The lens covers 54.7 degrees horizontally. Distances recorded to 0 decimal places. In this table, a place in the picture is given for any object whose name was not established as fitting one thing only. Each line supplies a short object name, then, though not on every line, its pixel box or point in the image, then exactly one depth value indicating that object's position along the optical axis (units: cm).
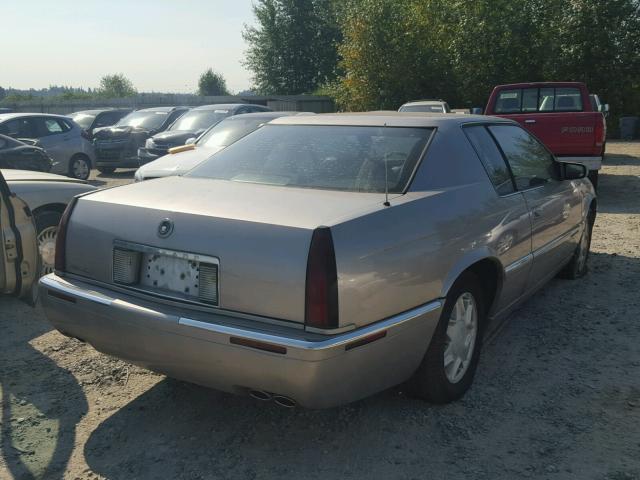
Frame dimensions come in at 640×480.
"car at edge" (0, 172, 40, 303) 408
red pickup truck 980
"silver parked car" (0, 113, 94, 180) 1214
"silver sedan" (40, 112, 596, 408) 258
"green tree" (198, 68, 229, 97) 6994
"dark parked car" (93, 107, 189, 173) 1446
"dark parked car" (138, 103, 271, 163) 1115
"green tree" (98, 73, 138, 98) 9062
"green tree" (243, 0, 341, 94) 4072
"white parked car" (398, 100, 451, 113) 1621
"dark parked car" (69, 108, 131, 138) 1816
